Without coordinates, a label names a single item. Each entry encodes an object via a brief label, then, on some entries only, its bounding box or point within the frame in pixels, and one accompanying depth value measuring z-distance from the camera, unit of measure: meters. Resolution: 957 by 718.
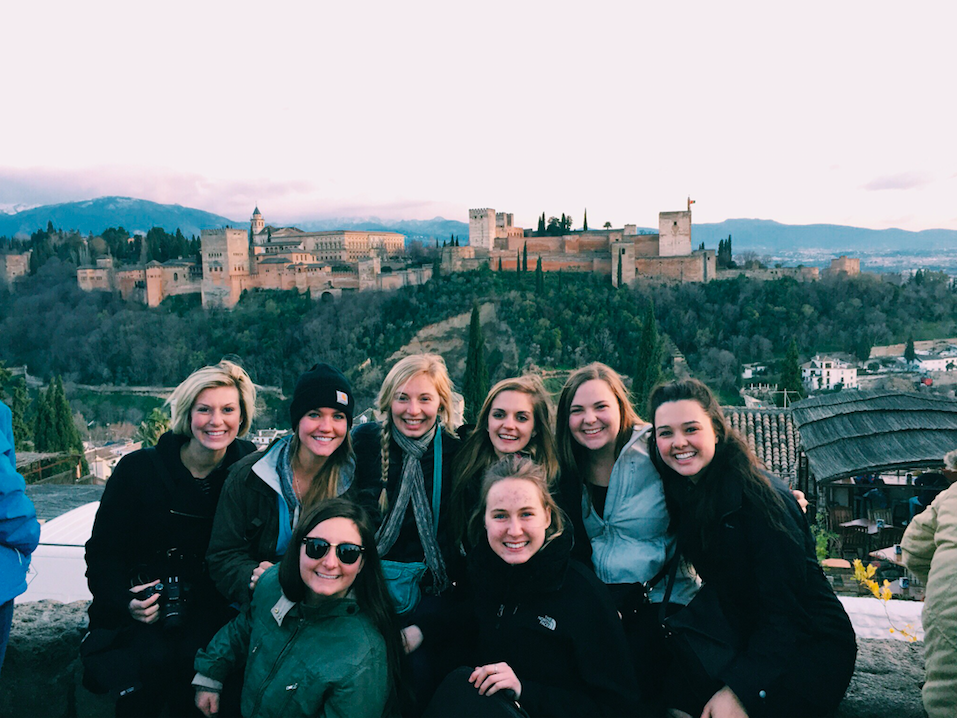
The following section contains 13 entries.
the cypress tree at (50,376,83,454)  20.19
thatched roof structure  6.70
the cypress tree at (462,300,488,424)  17.95
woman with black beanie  2.39
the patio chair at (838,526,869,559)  7.38
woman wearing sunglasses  1.97
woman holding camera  2.37
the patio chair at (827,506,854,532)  8.01
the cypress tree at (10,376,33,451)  19.39
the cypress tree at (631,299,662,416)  18.41
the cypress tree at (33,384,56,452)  20.00
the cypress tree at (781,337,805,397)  24.11
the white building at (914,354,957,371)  33.25
